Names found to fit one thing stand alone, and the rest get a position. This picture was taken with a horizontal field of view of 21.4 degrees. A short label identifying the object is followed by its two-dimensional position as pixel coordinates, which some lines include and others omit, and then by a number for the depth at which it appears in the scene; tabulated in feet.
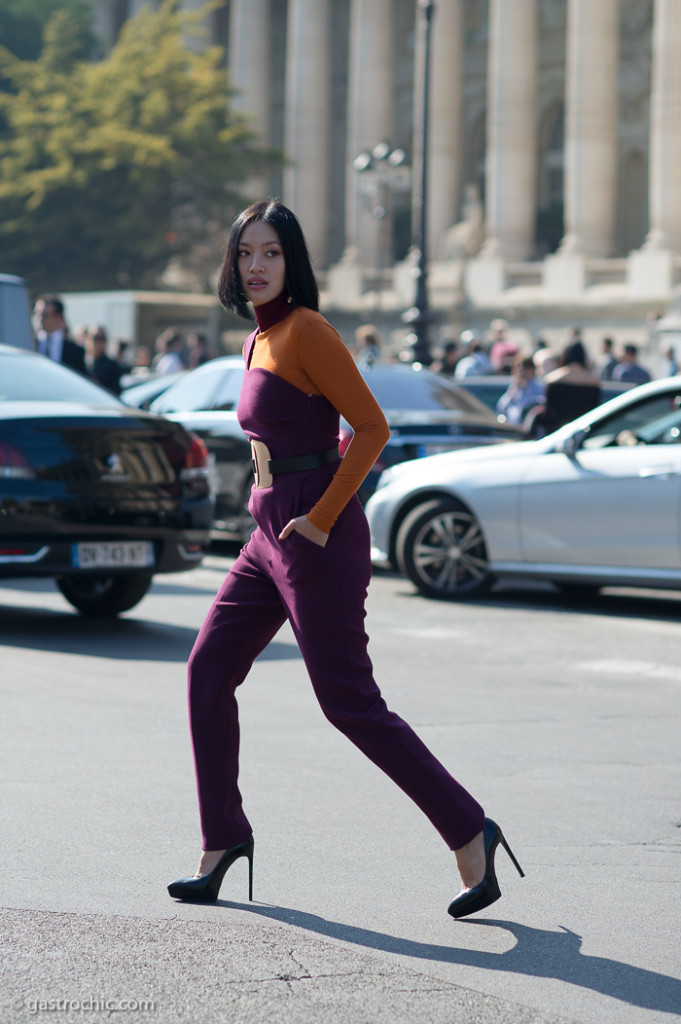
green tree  154.20
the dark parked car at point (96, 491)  32.91
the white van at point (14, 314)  58.75
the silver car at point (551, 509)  38.47
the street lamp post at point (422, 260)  88.24
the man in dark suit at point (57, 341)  52.65
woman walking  15.56
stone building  137.69
